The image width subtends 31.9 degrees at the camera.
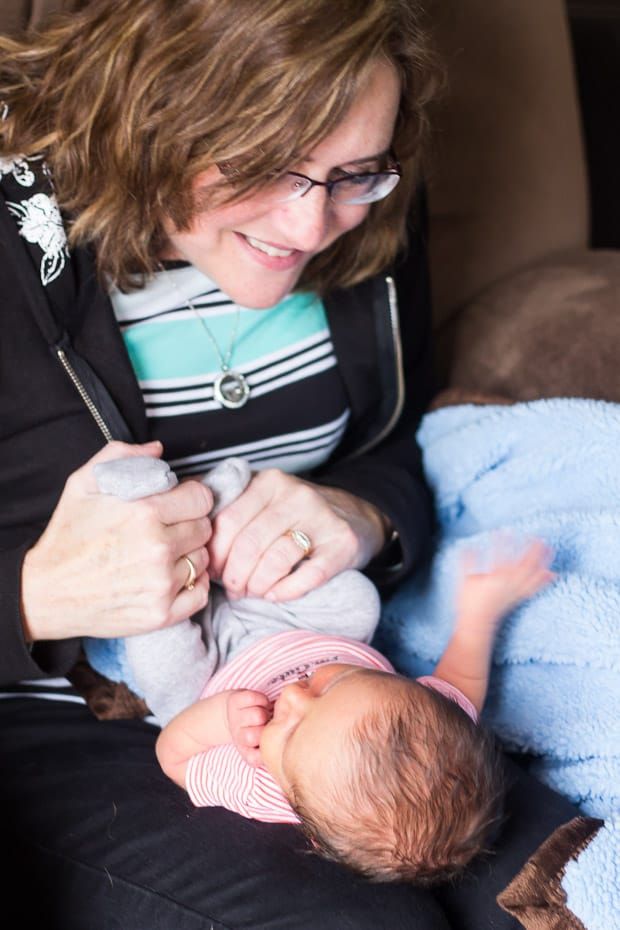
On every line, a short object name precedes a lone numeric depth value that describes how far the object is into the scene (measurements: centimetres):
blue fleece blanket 118
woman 104
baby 100
